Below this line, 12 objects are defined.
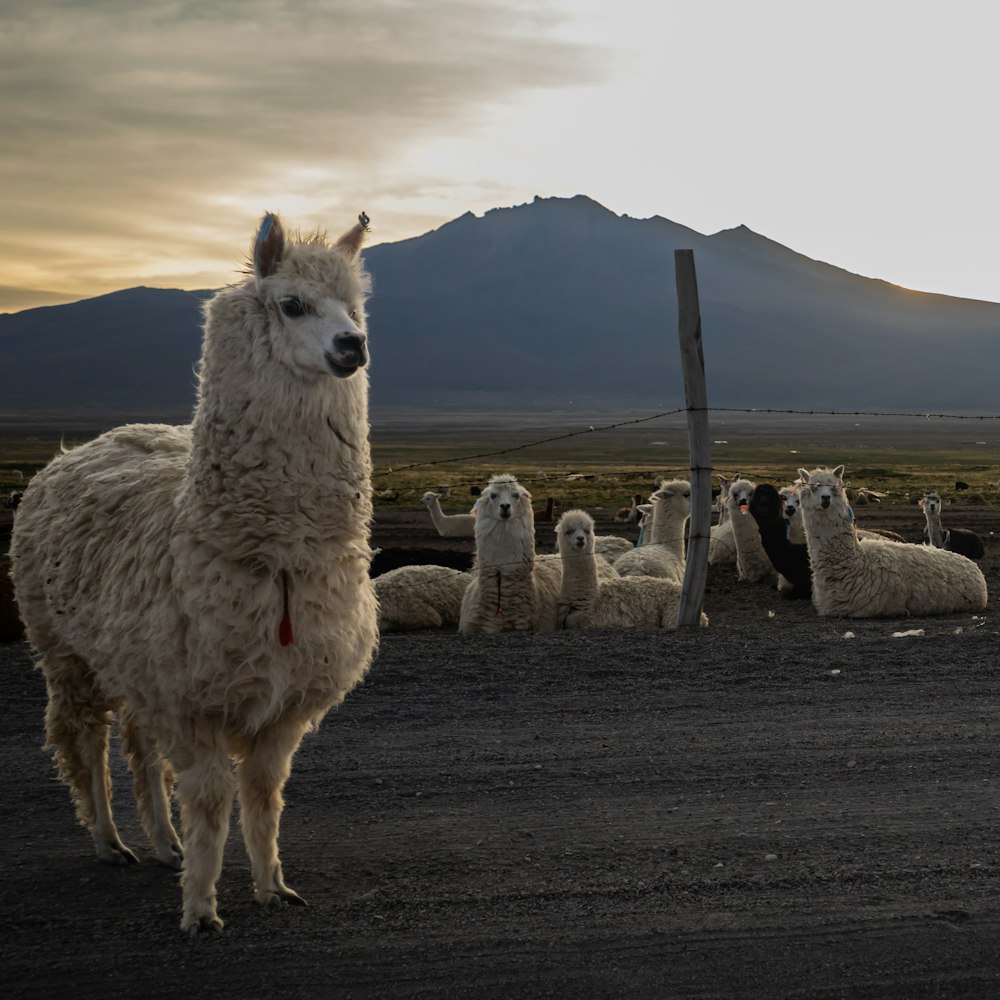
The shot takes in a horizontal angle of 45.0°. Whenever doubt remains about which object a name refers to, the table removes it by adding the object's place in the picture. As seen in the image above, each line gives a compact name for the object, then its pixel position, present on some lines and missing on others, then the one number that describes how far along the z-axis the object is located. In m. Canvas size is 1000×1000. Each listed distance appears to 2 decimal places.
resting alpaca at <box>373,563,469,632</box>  12.78
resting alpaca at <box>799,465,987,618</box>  12.59
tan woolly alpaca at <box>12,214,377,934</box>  4.26
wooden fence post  10.63
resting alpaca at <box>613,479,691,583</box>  13.92
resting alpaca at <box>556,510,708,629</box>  11.80
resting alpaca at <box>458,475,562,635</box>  11.55
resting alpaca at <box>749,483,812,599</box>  14.88
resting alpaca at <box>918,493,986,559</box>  18.38
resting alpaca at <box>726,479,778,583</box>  16.12
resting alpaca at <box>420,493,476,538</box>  22.72
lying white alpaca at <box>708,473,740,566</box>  17.67
